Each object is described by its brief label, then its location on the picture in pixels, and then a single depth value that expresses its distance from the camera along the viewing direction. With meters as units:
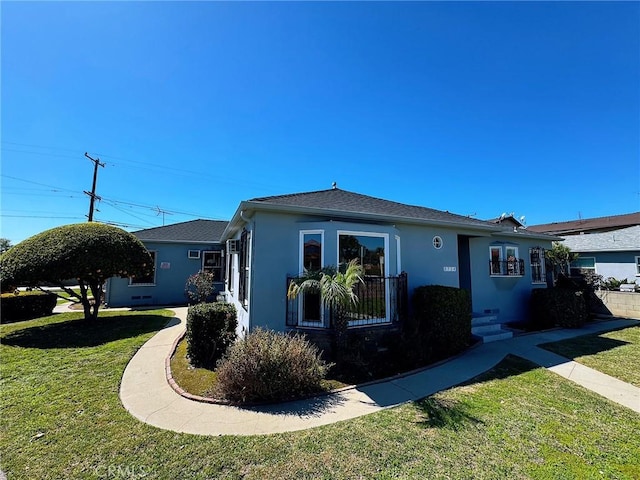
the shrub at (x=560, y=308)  9.71
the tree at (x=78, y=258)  8.84
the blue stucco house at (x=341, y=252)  6.14
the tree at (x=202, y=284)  12.20
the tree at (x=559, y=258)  11.95
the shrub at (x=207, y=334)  6.24
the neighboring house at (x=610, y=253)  15.11
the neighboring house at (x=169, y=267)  14.21
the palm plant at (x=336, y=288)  5.26
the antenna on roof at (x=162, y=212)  27.47
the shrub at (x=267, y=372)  4.49
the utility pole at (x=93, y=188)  18.61
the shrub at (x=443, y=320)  6.74
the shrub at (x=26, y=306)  11.43
